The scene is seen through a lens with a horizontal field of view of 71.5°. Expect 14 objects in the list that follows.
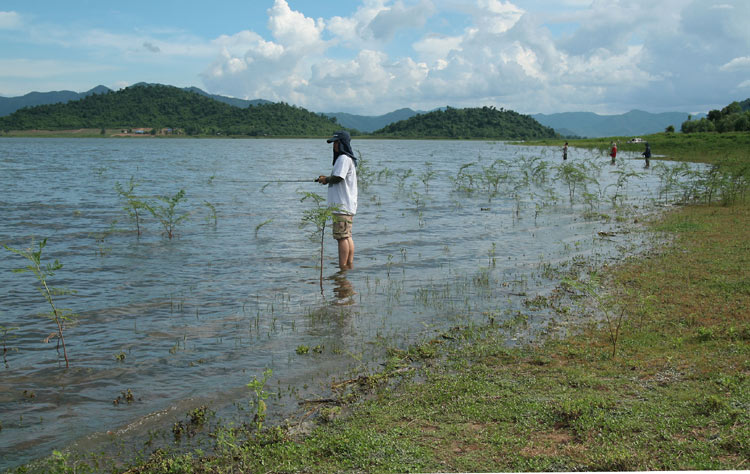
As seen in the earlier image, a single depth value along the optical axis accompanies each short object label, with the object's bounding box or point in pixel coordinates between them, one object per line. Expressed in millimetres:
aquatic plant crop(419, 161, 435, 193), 24816
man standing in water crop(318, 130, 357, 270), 9266
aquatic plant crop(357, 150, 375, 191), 25962
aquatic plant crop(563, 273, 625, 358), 6047
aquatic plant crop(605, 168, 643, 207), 19541
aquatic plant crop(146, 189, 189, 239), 13176
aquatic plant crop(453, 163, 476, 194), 24808
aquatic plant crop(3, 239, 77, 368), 5895
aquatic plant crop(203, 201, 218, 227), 15797
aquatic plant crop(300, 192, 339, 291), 8866
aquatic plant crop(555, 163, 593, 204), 20422
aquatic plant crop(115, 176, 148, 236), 12366
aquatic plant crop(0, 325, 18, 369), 6209
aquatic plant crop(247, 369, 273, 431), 4348
